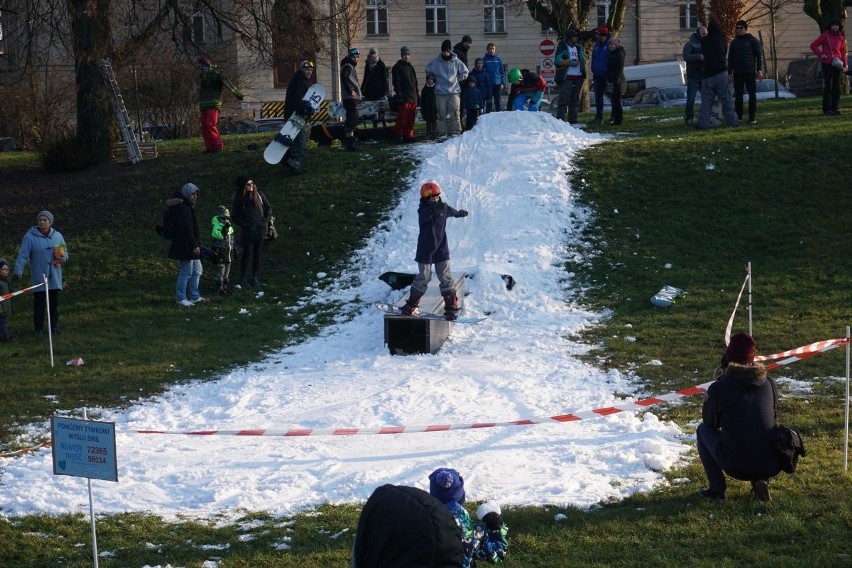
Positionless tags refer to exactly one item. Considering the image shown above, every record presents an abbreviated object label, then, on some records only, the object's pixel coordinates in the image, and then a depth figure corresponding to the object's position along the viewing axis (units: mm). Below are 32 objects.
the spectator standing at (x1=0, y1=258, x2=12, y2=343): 14727
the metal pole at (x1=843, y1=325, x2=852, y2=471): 7941
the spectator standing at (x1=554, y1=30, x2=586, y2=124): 22359
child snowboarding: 13117
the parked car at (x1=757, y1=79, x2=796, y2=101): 33438
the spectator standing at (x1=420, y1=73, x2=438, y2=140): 21125
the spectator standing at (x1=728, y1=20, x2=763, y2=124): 20359
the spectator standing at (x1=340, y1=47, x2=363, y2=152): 20312
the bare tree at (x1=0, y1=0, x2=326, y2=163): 20047
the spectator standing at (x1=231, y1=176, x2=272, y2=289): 16297
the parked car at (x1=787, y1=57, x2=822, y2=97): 37281
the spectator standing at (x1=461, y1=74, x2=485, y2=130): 21781
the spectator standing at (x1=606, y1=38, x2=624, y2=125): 21625
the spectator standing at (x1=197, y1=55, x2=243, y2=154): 21266
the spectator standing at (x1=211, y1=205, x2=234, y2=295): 16047
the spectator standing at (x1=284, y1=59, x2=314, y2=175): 19656
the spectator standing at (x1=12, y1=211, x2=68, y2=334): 14930
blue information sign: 6547
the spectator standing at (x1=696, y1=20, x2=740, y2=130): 19766
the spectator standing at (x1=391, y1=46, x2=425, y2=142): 20625
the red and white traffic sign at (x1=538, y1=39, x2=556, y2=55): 26588
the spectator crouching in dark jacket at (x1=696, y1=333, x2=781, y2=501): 7211
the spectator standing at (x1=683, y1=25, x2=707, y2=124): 21562
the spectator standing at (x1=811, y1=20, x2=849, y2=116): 21078
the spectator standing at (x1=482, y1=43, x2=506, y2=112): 24797
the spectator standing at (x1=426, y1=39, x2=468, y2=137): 20828
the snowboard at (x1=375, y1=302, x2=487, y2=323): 12922
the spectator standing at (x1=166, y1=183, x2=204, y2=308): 15836
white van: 40875
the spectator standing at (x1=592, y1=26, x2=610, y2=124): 22500
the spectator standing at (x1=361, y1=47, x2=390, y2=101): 21891
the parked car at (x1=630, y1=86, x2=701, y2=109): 33750
